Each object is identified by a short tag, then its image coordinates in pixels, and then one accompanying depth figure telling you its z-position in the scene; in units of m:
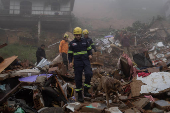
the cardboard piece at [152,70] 4.65
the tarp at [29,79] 3.85
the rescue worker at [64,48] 6.86
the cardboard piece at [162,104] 2.74
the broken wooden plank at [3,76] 3.56
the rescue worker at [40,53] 6.75
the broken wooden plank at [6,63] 4.66
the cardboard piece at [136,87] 3.56
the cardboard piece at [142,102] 2.86
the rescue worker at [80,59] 3.53
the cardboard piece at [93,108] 2.51
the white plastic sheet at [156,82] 3.49
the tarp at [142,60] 5.44
